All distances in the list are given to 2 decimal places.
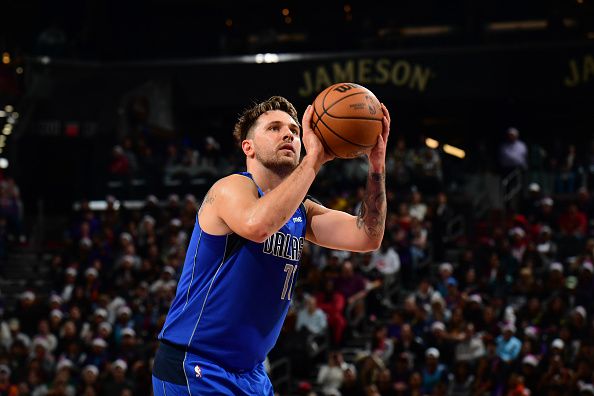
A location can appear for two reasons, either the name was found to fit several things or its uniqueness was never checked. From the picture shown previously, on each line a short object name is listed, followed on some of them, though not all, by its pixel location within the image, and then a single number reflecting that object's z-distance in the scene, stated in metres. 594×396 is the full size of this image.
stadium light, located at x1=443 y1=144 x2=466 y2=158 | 22.51
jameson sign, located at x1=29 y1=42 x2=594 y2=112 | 23.66
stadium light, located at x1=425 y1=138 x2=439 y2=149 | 25.03
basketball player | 5.39
